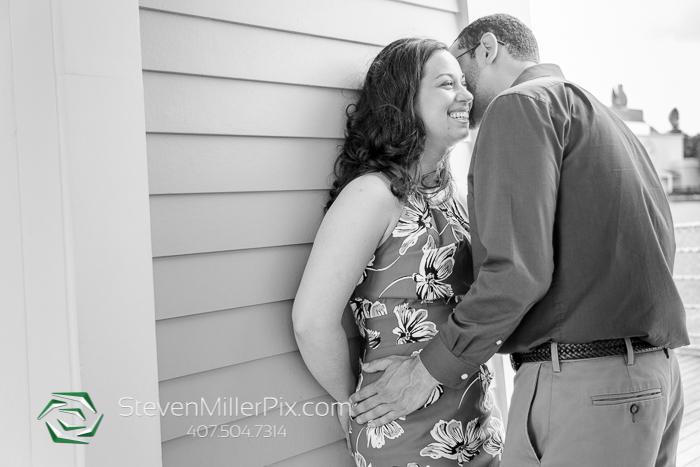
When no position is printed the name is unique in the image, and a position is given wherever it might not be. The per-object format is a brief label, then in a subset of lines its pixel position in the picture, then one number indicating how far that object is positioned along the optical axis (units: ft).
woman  5.26
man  4.56
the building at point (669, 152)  40.57
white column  4.17
